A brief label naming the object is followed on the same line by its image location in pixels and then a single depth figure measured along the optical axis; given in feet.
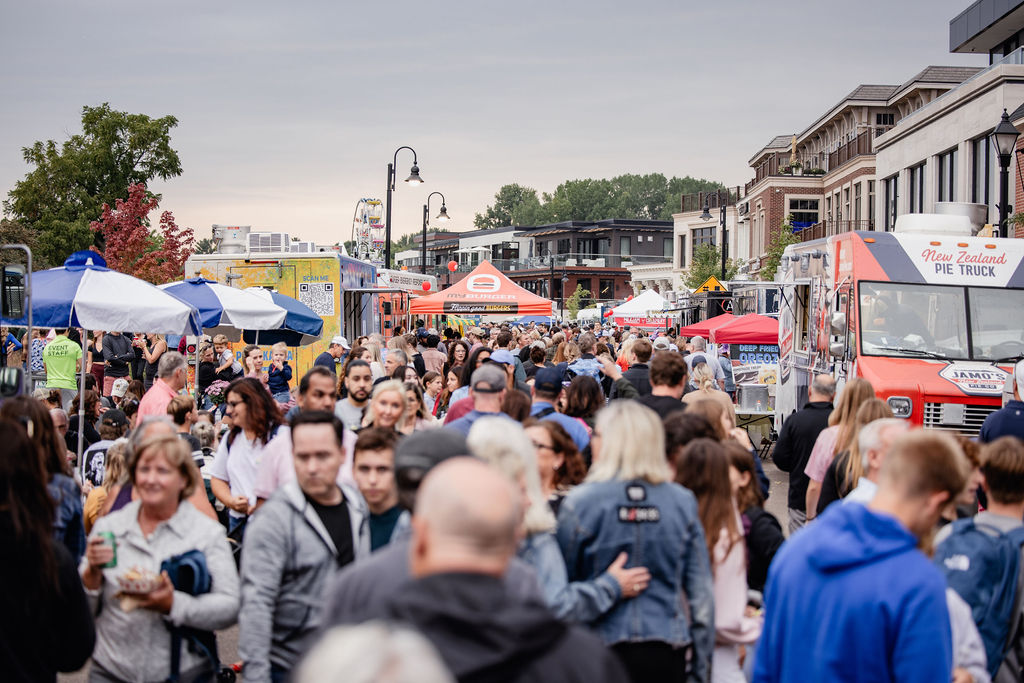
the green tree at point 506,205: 501.15
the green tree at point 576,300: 247.50
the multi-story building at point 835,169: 139.54
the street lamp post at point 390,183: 93.85
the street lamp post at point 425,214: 121.60
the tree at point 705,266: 174.09
